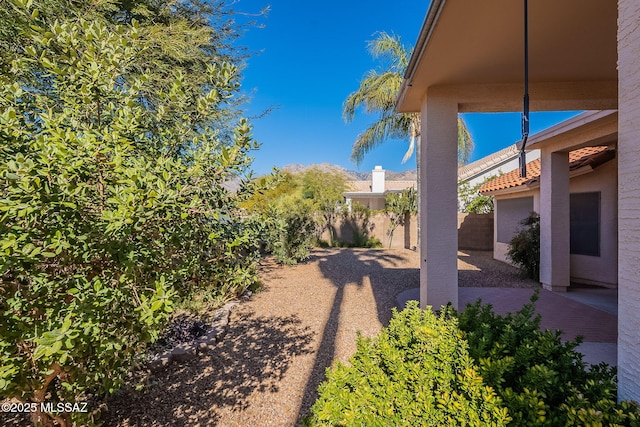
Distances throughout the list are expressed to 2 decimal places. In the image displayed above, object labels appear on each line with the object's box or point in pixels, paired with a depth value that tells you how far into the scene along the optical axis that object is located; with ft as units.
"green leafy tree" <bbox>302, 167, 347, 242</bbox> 92.96
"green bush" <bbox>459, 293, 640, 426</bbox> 4.39
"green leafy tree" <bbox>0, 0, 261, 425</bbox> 4.60
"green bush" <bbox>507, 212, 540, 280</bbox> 26.55
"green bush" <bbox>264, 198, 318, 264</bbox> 36.06
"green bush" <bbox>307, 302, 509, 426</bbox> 4.94
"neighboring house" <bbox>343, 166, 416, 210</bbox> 97.86
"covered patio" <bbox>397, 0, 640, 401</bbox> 4.89
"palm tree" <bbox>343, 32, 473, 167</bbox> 46.91
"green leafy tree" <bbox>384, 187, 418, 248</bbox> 54.08
